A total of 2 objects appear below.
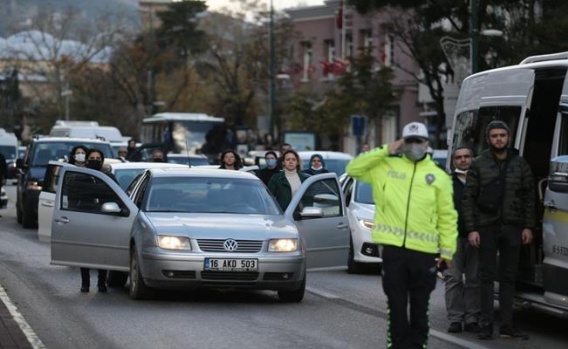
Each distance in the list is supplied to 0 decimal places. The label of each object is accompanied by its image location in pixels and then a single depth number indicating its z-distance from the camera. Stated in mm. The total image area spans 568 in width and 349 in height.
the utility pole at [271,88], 60516
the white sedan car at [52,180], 19438
